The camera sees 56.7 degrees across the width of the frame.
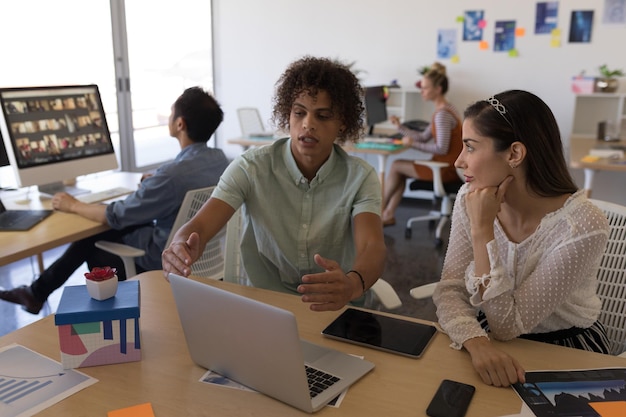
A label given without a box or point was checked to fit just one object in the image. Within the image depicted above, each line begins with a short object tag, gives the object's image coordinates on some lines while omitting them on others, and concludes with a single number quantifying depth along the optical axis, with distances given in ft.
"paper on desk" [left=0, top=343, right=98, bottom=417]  3.66
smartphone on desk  3.57
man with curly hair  5.97
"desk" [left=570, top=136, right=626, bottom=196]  12.17
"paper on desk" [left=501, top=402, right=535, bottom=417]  3.56
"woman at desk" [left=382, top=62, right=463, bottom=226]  15.17
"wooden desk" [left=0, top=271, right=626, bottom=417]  3.63
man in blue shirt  8.09
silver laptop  3.37
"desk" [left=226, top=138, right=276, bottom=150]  17.53
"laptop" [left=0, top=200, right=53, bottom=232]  7.60
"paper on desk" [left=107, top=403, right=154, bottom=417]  3.54
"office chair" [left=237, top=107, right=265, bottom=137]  19.38
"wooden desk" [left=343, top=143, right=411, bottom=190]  15.70
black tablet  4.40
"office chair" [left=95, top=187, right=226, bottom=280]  7.54
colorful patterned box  4.03
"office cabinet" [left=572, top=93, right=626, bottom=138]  16.89
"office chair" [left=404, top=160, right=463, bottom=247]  14.94
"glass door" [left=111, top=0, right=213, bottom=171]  18.16
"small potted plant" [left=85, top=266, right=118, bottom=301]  4.21
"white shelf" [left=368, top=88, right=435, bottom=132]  19.13
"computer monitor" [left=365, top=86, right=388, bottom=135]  17.51
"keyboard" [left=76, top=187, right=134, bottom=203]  9.24
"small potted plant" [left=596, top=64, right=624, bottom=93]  16.37
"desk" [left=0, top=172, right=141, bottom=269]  6.85
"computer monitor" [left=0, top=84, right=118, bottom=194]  8.58
